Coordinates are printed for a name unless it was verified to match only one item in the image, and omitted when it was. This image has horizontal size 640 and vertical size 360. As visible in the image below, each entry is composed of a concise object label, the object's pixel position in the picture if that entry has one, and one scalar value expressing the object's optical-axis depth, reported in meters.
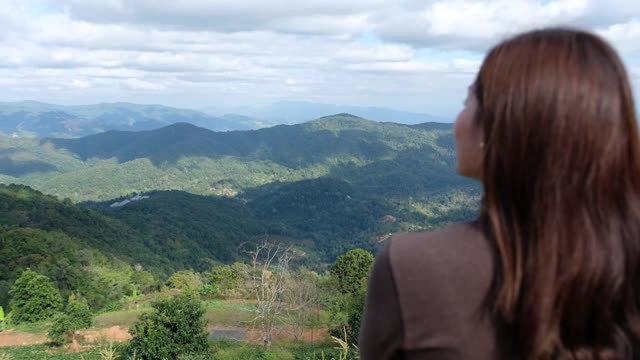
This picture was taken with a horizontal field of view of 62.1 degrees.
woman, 0.87
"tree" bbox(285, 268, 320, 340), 18.02
